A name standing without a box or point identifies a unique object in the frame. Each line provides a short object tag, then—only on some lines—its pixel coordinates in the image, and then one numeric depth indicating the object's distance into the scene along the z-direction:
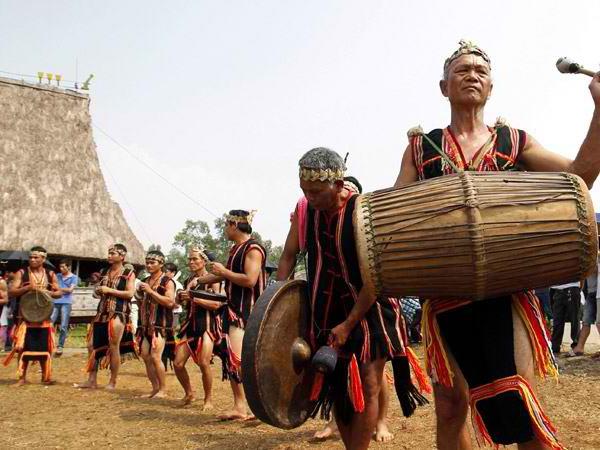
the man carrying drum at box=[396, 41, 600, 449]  2.35
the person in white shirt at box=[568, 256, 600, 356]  8.75
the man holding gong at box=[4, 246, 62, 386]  8.88
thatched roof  24.08
